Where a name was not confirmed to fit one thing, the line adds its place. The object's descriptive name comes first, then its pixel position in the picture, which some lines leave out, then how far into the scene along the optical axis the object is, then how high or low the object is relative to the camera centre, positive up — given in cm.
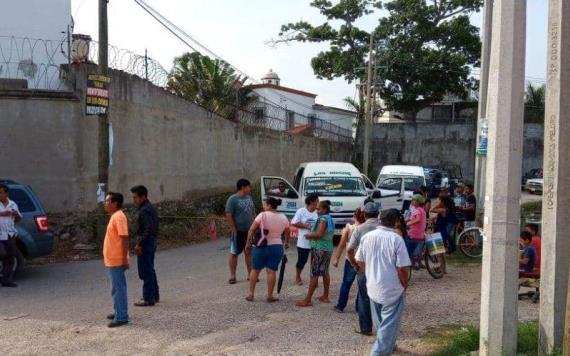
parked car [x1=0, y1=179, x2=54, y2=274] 1007 -113
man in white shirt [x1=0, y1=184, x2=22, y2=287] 950 -120
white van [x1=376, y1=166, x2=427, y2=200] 2036 -40
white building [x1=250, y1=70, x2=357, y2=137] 2730 +444
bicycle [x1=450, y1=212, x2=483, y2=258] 1295 -161
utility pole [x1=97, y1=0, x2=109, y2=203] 1269 +81
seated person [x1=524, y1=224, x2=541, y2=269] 905 -105
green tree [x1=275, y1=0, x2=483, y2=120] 3666 +759
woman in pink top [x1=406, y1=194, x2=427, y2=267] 1033 -103
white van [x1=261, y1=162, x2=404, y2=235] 1482 -67
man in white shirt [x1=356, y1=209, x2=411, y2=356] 566 -106
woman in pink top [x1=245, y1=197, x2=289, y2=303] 846 -116
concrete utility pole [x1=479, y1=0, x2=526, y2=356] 519 -17
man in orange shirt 727 -119
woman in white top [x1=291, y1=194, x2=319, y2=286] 903 -86
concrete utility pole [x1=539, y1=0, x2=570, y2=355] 543 -17
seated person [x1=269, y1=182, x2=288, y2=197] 1570 -71
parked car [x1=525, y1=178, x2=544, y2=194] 3331 -91
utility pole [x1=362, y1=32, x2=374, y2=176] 3070 +294
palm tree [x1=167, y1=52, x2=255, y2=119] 2756 +407
